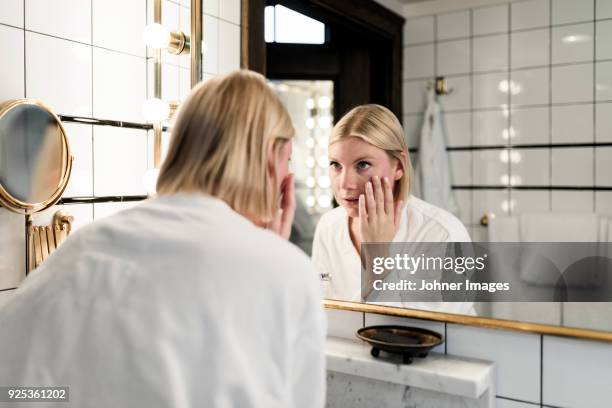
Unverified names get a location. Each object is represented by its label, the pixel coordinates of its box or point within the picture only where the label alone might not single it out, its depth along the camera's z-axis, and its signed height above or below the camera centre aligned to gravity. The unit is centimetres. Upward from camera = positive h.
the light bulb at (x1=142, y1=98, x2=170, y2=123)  138 +21
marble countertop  106 -36
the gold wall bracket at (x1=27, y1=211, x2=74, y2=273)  120 -10
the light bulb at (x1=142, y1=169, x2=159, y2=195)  141 +3
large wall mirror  112 +24
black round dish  110 -31
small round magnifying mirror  114 +8
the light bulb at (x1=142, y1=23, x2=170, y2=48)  138 +40
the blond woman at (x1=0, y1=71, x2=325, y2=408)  66 -15
